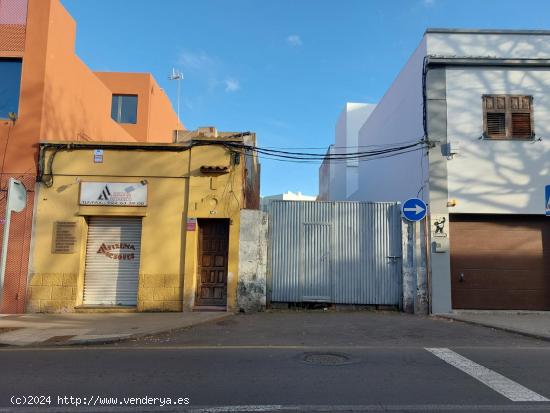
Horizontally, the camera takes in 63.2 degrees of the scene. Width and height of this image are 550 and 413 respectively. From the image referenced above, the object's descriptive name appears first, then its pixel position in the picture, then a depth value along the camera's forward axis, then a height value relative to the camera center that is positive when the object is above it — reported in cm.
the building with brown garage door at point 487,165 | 1291 +301
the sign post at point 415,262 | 1277 +14
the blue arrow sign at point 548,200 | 988 +154
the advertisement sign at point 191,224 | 1253 +107
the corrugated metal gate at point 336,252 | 1302 +37
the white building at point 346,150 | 2931 +793
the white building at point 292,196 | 5638 +889
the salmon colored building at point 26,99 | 1226 +456
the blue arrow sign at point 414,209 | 1280 +164
